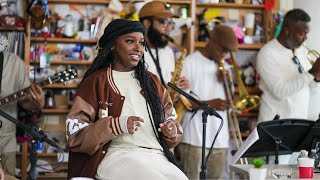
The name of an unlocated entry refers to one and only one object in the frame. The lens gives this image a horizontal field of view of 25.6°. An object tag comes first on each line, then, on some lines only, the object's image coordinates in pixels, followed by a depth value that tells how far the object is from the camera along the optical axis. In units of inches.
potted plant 134.3
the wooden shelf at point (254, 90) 261.9
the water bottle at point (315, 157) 169.9
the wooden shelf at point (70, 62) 254.1
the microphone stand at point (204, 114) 154.8
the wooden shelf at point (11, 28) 245.1
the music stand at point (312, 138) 180.5
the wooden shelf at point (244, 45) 260.2
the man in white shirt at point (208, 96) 215.5
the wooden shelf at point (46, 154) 253.5
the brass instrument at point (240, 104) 234.8
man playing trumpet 221.5
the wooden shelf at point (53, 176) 251.8
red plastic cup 151.7
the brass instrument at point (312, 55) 226.6
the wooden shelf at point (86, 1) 253.4
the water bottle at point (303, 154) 162.9
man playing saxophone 211.8
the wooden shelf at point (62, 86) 256.5
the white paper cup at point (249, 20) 266.5
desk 156.1
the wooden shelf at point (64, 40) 252.4
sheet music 170.6
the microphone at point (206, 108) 155.2
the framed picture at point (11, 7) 246.5
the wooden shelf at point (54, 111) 254.8
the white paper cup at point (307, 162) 151.1
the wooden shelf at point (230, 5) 262.4
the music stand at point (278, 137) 174.4
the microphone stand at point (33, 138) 200.5
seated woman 135.4
